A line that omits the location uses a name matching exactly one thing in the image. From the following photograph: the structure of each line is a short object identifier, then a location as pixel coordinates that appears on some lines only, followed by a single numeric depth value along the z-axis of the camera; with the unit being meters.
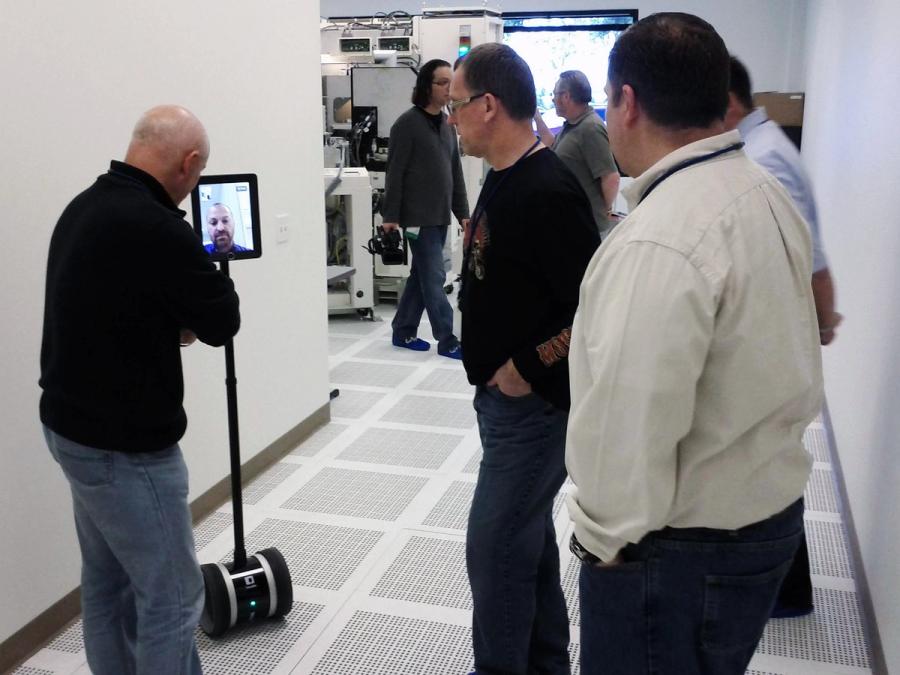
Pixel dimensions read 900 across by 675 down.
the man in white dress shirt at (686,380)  1.16
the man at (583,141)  4.68
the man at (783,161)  2.24
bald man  1.69
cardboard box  7.88
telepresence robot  2.32
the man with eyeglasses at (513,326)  1.84
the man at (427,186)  5.14
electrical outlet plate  3.72
